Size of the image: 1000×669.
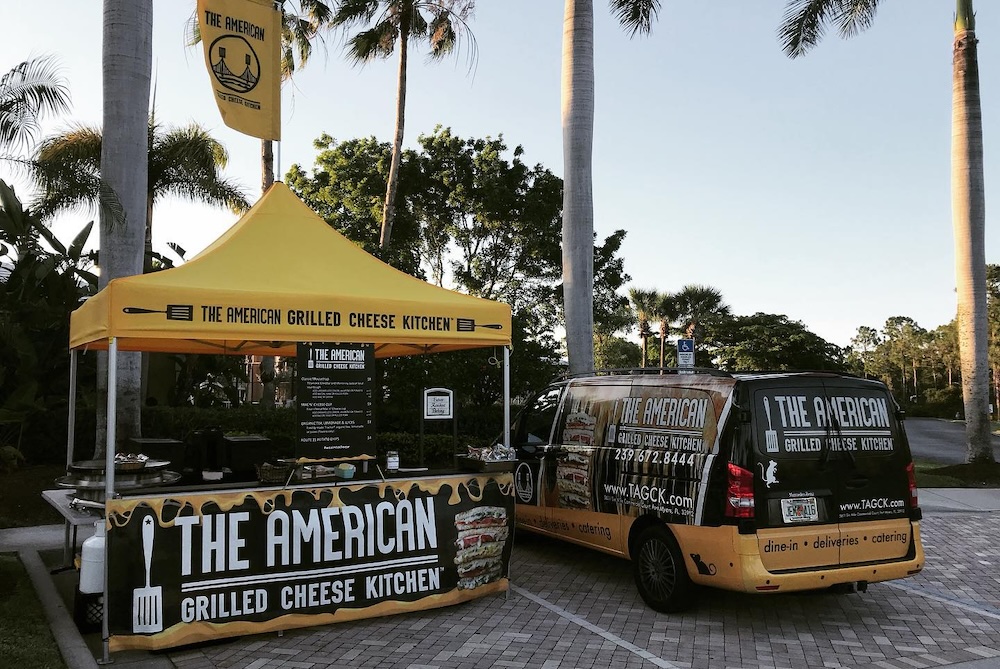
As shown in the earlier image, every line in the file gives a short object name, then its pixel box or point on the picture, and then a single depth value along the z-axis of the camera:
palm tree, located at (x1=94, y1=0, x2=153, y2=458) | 9.63
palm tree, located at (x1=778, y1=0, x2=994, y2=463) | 16.08
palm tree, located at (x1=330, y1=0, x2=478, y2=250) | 21.22
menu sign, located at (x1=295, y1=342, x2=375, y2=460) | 6.47
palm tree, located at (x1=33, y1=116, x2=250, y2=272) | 19.92
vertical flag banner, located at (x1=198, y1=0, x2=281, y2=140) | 7.68
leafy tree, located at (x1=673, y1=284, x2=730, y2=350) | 46.69
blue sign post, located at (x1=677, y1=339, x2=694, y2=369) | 12.06
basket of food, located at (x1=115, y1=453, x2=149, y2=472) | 6.24
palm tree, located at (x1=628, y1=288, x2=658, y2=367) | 46.88
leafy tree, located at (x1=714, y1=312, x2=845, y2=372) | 49.41
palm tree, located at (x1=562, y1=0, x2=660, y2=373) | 12.59
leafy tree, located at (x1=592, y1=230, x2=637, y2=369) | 28.86
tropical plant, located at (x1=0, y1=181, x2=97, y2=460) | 11.58
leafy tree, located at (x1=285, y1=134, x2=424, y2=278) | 28.23
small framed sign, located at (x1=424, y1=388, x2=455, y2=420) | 7.05
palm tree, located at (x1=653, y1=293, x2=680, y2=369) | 46.38
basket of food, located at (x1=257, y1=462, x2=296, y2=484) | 6.09
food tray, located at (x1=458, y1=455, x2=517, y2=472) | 6.91
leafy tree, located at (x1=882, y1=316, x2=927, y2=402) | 88.81
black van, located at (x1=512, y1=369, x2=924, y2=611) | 5.72
